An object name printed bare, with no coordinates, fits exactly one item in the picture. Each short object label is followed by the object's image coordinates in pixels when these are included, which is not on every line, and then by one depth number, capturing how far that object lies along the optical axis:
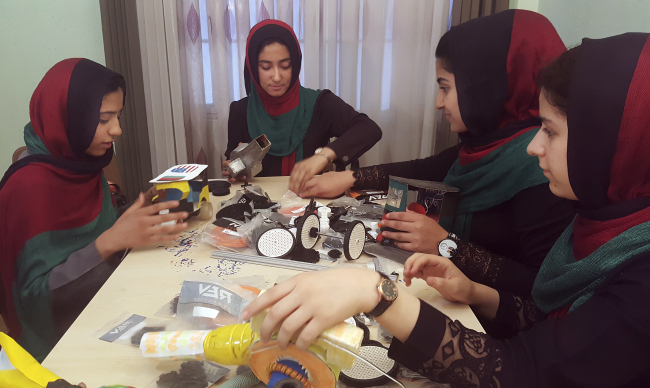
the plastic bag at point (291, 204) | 1.21
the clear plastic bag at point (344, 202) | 1.27
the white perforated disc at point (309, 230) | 0.93
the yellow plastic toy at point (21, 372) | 0.51
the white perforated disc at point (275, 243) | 0.93
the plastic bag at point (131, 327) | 0.65
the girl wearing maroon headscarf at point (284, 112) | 1.82
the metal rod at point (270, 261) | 0.89
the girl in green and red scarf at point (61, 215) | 0.93
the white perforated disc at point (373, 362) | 0.57
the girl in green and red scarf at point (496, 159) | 0.94
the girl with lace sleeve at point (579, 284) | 0.51
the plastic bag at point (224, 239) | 0.99
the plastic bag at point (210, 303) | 0.67
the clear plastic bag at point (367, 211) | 1.17
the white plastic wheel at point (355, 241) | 0.88
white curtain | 2.27
